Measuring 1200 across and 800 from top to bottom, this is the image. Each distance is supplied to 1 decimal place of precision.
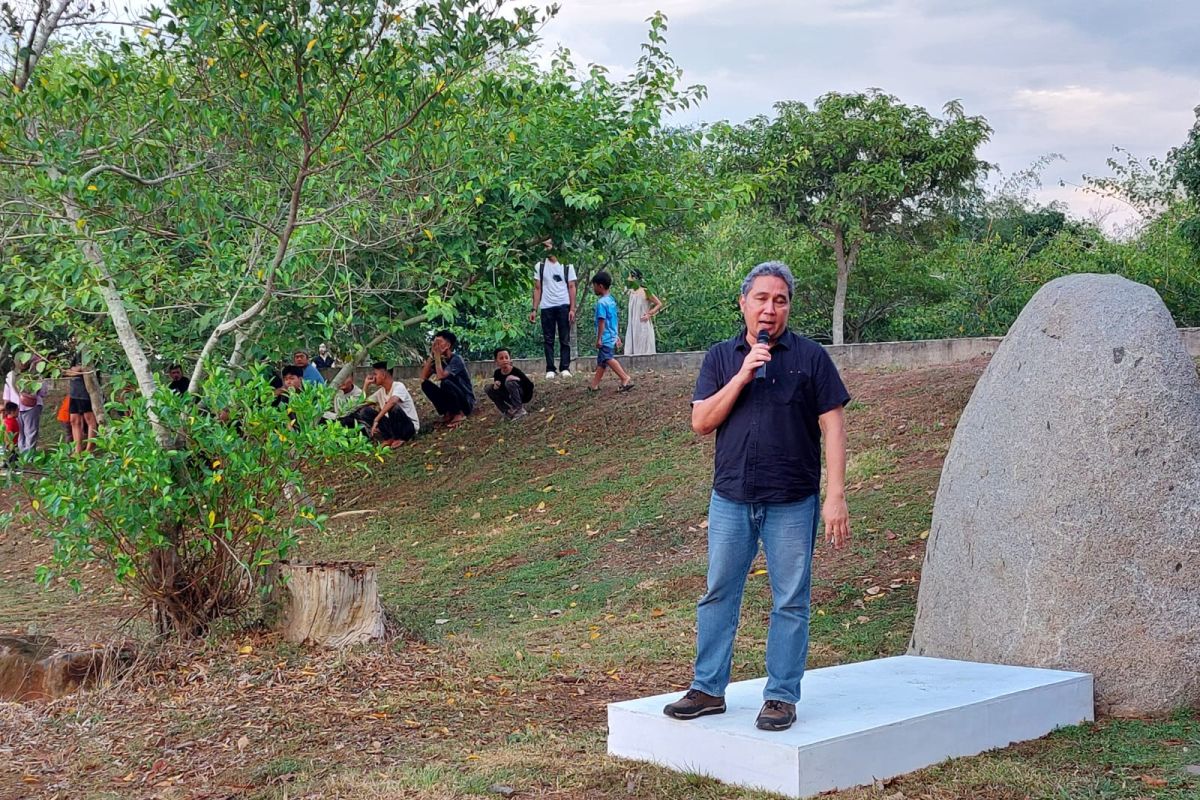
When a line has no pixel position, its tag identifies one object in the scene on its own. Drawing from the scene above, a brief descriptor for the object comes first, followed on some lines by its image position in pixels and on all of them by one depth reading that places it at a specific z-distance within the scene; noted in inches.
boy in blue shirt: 582.9
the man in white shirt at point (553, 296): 605.3
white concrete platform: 172.9
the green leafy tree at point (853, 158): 968.3
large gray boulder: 220.7
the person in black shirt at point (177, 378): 566.6
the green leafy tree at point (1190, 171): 652.1
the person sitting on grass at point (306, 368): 590.5
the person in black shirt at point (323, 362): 706.4
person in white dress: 692.7
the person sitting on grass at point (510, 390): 615.8
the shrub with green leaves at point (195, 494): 277.0
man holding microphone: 179.6
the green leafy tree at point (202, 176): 289.6
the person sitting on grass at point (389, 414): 595.5
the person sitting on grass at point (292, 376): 524.9
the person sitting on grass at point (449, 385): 629.9
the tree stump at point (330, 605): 291.4
